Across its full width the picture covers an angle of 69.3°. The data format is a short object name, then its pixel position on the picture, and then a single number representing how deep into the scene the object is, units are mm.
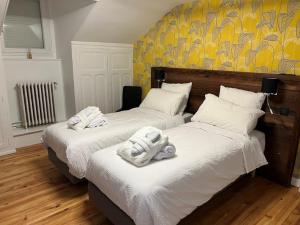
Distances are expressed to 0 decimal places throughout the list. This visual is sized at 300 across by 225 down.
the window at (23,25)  3217
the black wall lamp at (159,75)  3449
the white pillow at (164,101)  2965
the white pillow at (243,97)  2348
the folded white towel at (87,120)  2416
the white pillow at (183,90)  3070
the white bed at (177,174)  1385
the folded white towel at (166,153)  1681
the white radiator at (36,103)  3286
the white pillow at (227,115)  2205
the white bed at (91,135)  2072
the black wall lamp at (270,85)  2197
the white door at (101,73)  3507
